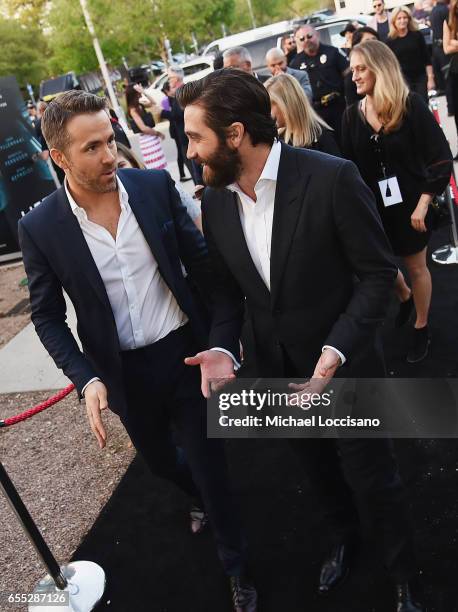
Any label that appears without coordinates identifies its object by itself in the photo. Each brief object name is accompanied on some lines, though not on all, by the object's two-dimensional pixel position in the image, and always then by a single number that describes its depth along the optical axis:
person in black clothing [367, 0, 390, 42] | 10.09
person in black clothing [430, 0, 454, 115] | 10.70
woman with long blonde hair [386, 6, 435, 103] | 8.70
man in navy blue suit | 2.48
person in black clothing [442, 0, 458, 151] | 6.14
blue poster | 9.52
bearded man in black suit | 2.10
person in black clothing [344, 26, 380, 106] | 7.38
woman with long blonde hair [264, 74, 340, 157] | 4.38
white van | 18.22
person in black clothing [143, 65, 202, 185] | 9.67
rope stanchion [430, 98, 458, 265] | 5.53
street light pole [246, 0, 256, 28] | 60.92
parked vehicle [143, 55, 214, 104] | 23.48
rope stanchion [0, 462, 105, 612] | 2.96
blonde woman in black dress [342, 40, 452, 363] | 3.76
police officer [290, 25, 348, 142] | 8.14
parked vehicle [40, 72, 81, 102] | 13.02
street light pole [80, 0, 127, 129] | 25.69
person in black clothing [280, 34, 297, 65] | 10.57
